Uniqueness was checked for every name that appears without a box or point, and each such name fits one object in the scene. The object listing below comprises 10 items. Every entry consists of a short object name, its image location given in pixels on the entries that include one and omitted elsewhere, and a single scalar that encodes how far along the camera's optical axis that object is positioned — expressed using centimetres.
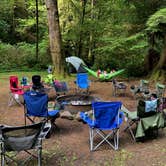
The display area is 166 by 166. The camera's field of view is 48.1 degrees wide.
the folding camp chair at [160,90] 448
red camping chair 453
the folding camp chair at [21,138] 232
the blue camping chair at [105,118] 291
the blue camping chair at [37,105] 322
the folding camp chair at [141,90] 478
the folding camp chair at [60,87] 482
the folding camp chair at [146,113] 307
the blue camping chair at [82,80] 530
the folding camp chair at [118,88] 526
